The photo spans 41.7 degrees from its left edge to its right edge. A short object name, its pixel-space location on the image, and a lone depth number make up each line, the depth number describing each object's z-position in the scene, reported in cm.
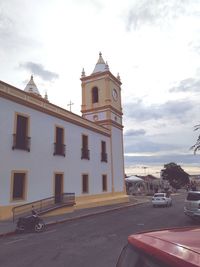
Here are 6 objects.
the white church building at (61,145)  1672
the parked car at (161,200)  2555
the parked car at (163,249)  163
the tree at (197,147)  1306
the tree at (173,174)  7406
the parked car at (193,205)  1408
